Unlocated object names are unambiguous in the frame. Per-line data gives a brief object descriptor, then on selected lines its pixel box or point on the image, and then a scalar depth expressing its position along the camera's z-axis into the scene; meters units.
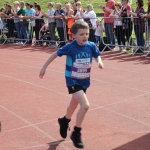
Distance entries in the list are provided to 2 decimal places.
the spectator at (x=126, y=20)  13.77
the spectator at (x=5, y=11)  19.06
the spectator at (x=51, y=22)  16.74
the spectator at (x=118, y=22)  14.12
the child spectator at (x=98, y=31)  14.93
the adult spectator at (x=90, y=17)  15.07
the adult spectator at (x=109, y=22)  14.53
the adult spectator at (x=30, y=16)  17.65
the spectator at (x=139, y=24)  13.37
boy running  5.38
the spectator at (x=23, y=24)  18.08
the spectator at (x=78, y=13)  15.49
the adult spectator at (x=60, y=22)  16.36
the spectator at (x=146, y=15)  12.90
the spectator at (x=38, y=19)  17.31
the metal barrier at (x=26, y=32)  17.51
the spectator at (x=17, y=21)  18.30
